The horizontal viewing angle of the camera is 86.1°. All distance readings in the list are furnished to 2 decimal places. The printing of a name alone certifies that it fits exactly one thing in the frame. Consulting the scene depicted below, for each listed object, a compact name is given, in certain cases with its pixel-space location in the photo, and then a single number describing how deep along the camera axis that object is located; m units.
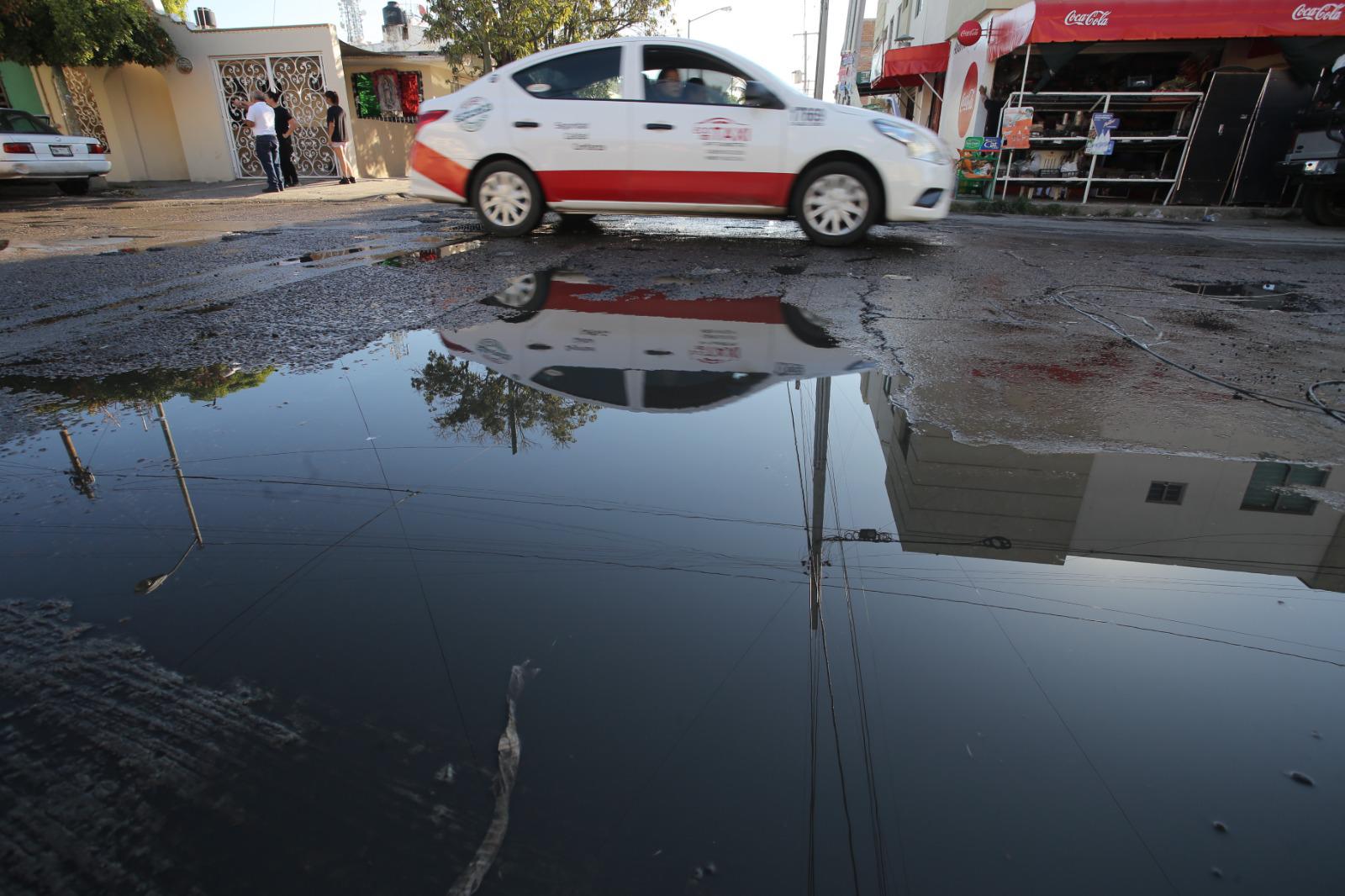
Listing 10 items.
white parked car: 12.29
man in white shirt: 13.03
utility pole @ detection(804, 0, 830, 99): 20.56
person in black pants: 13.85
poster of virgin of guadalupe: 20.52
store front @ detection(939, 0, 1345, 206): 11.80
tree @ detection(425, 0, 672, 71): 16.56
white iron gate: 16.62
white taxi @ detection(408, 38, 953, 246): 6.61
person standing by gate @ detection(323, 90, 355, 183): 14.48
